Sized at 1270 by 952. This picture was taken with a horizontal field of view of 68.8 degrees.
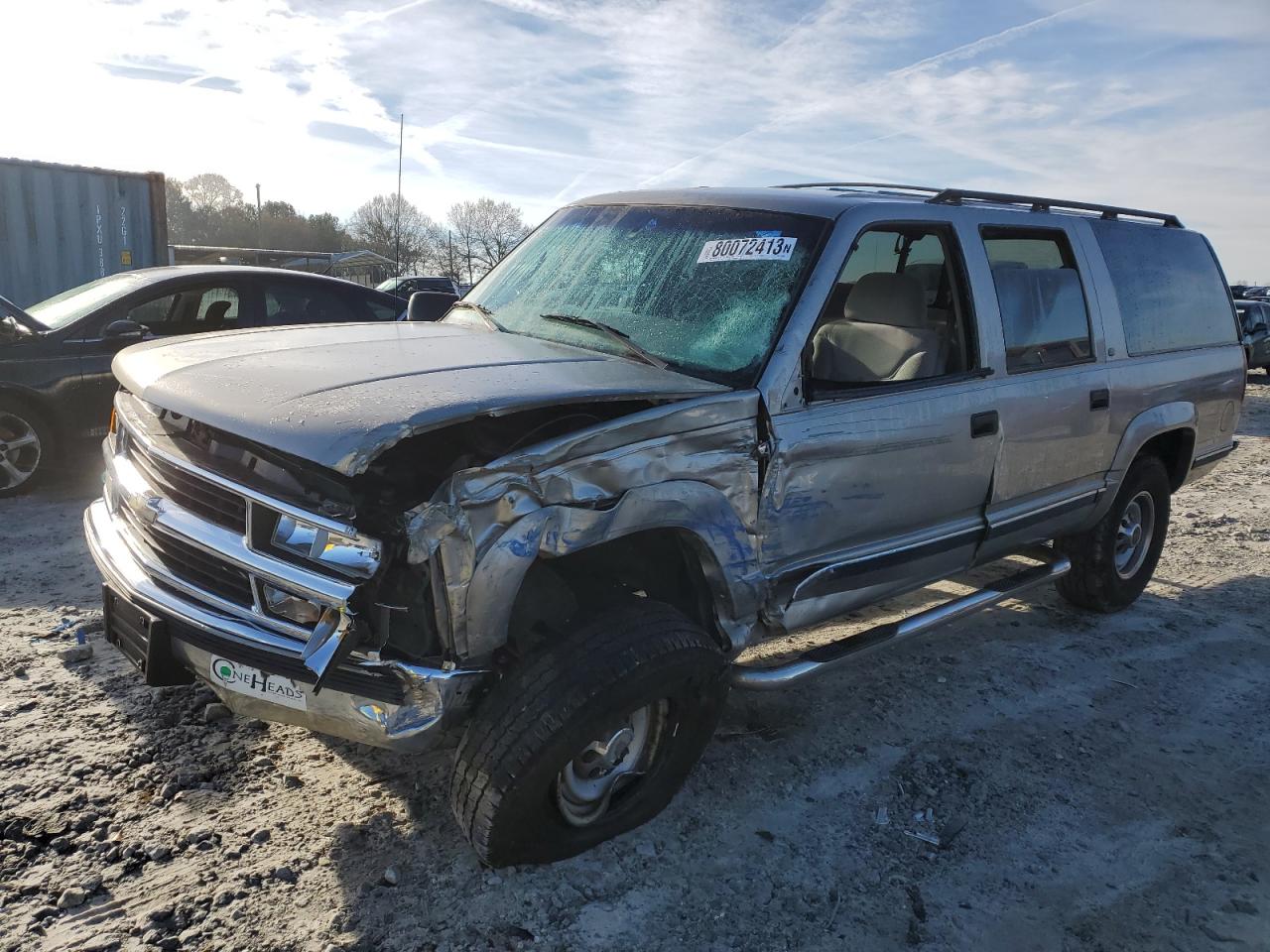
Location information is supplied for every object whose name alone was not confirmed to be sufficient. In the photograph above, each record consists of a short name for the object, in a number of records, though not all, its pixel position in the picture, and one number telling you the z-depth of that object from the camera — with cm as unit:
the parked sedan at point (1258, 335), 1491
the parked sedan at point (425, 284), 2202
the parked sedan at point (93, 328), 622
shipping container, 1127
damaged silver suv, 233
